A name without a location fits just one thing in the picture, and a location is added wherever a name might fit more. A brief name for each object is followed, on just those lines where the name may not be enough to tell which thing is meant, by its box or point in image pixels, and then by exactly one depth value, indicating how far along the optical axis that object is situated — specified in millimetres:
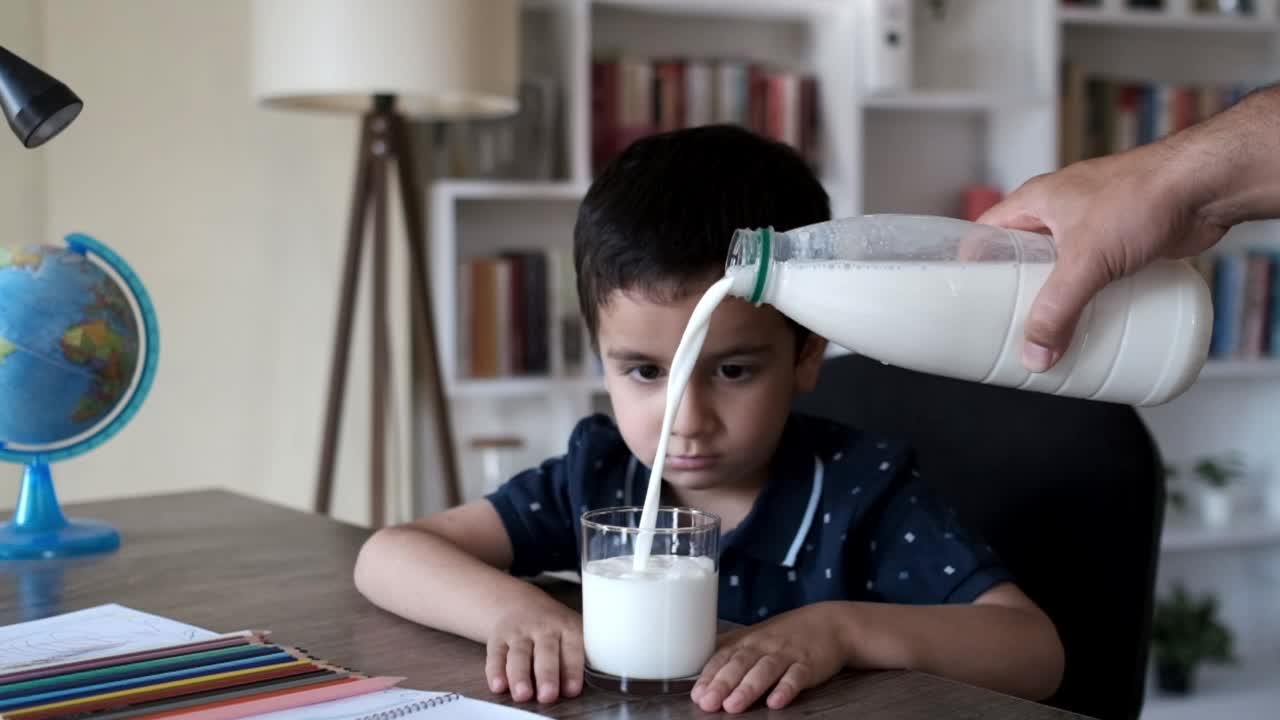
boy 994
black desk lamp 1109
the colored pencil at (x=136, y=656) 848
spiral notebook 770
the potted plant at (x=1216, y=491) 3494
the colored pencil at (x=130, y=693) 769
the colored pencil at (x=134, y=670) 815
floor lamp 2373
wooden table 814
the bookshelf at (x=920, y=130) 3021
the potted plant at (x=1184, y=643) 3354
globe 1300
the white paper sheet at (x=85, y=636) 911
